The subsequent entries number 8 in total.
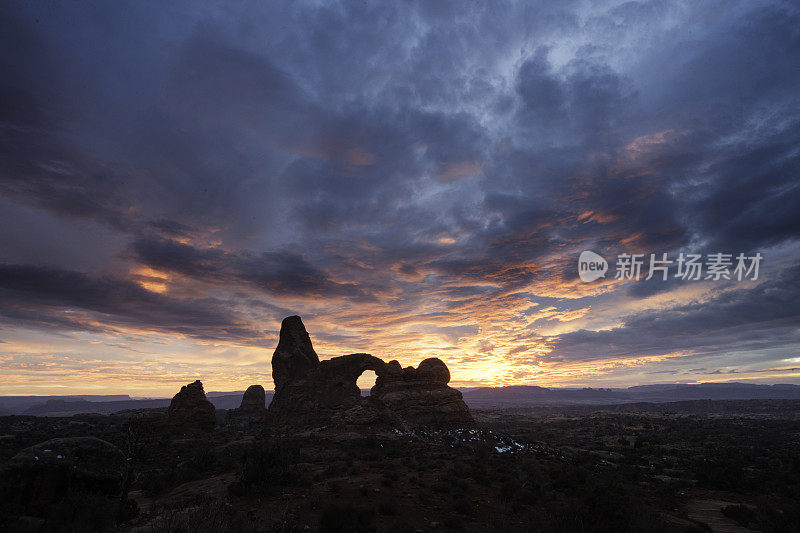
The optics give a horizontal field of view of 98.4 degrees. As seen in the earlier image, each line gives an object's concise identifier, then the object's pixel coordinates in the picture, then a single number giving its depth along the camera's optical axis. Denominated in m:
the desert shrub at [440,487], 16.67
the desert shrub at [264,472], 15.26
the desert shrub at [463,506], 14.14
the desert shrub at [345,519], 11.18
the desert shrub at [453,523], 12.65
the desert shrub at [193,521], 8.39
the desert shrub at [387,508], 13.57
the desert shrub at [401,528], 11.68
